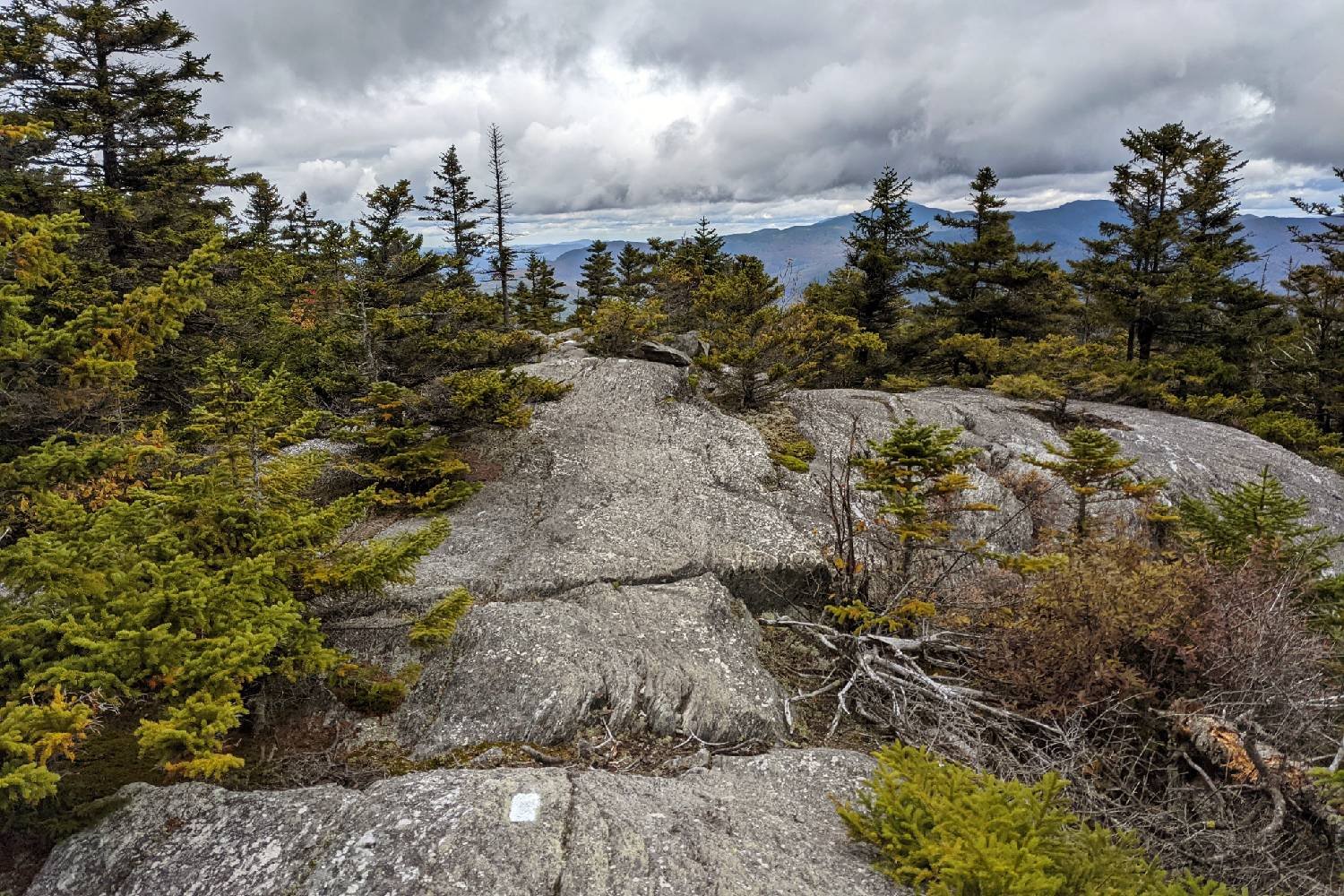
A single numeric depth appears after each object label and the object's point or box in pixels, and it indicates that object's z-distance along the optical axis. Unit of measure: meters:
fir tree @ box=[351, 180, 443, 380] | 11.70
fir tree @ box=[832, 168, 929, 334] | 25.84
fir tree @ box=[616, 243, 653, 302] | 38.94
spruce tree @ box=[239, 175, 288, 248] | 37.38
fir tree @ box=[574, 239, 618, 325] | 42.38
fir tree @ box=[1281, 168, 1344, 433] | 26.25
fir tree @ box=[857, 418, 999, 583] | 8.52
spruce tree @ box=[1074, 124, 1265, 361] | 22.64
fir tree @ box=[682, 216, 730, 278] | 33.81
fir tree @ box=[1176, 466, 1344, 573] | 8.67
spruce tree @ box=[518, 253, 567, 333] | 38.44
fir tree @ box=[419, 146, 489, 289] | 31.91
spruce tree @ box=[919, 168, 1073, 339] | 25.97
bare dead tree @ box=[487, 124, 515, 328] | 30.78
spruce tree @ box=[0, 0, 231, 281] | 13.68
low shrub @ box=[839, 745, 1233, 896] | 3.86
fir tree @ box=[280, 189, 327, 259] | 38.56
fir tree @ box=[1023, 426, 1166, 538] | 9.52
